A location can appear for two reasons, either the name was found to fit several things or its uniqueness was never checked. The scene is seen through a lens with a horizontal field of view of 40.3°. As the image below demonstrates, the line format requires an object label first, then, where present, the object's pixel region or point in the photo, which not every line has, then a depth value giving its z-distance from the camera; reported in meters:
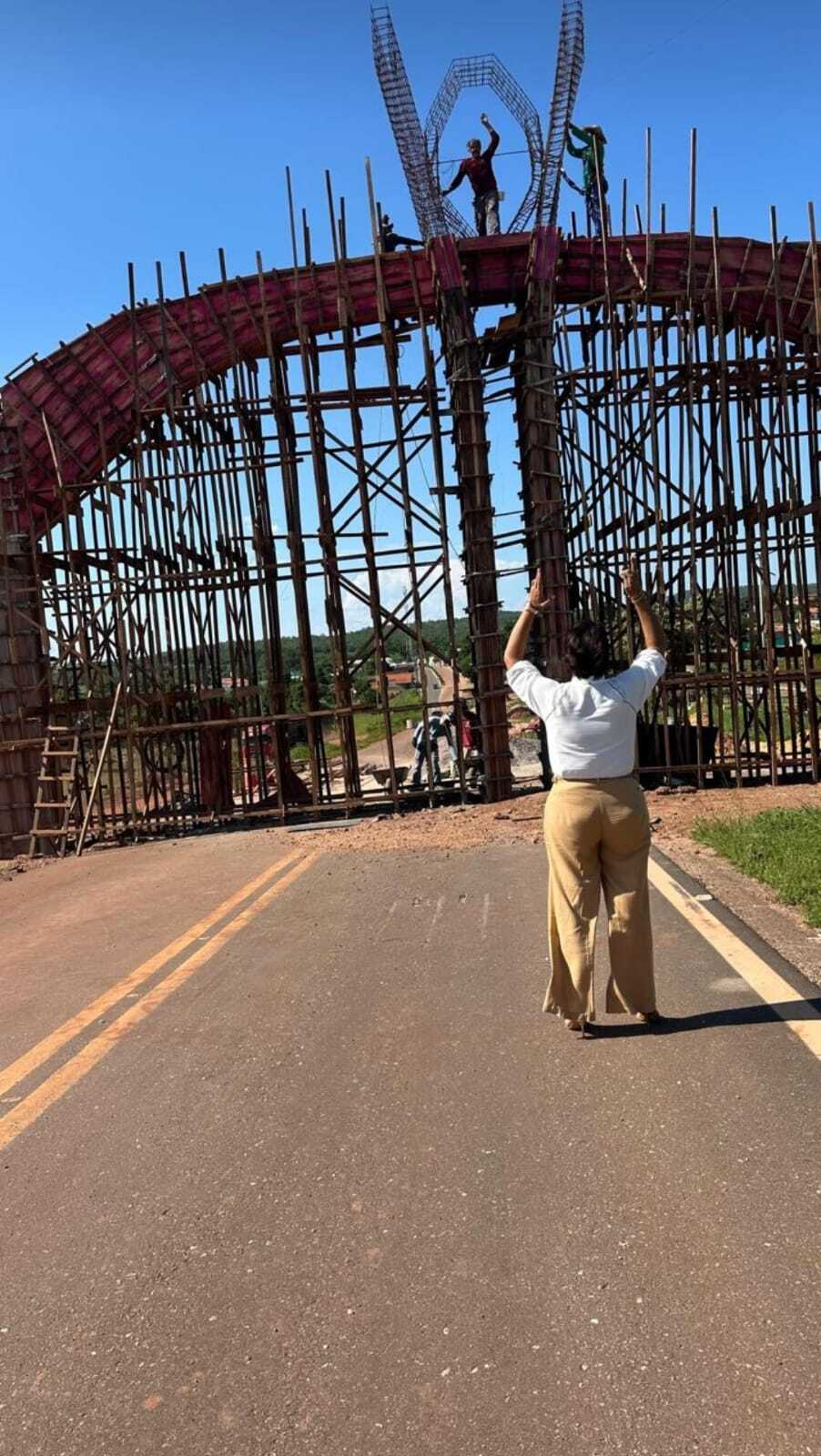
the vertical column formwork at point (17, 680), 14.05
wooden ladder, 13.80
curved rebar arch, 13.58
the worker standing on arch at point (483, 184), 14.55
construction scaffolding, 13.77
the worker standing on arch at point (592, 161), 15.12
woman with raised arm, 4.93
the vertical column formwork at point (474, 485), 13.96
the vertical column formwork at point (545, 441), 13.94
